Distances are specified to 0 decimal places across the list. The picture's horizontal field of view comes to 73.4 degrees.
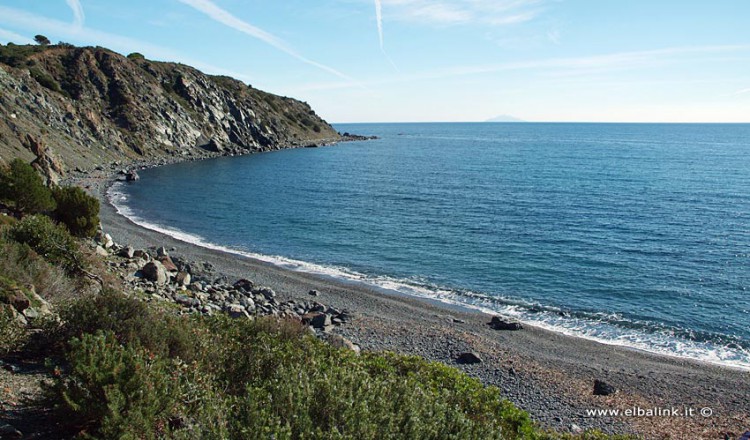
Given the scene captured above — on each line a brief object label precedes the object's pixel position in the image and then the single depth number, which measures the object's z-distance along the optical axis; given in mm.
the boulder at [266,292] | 27039
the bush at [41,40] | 107688
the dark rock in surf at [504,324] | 25812
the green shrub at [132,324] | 9891
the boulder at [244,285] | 27438
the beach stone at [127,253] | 25672
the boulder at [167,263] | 26848
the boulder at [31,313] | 11570
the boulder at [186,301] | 20188
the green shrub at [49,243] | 17094
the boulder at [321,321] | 23359
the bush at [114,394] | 6816
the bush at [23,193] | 25984
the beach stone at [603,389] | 19062
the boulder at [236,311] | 20416
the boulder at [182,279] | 24188
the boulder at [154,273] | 22484
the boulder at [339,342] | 17625
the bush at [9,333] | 9922
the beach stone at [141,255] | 25966
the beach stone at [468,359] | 21086
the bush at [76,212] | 26328
